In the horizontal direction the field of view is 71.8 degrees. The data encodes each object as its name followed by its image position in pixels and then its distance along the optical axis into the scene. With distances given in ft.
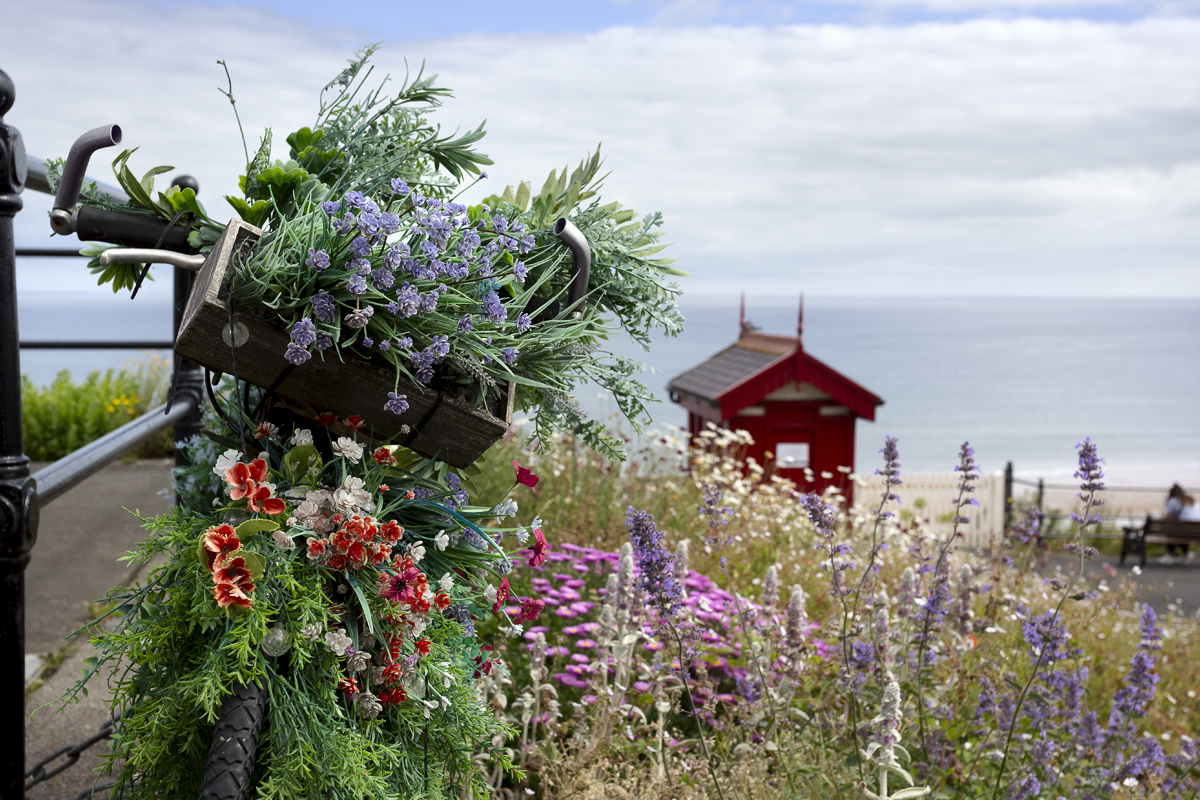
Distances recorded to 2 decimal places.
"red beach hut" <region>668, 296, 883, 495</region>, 34.88
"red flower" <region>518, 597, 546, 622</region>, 5.38
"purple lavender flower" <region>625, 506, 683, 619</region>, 5.98
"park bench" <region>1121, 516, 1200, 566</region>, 45.27
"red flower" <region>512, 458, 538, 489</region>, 5.17
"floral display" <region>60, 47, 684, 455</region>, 4.06
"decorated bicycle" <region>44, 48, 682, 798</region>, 3.90
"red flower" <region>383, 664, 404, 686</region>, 4.27
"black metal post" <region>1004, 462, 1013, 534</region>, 51.12
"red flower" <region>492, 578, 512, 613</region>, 4.92
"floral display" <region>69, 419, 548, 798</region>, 3.85
